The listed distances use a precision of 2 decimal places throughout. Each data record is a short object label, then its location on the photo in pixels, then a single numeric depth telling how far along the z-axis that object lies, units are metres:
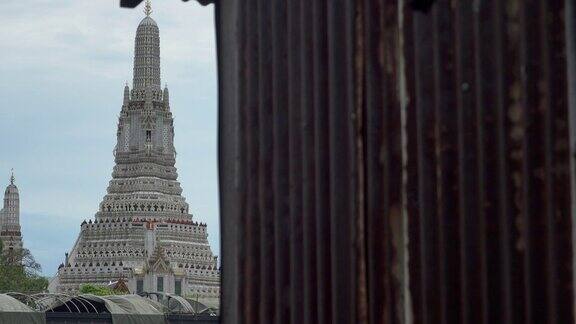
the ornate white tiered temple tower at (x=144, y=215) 100.12
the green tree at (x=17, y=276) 66.25
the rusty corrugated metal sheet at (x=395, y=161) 6.55
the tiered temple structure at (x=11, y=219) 108.81
